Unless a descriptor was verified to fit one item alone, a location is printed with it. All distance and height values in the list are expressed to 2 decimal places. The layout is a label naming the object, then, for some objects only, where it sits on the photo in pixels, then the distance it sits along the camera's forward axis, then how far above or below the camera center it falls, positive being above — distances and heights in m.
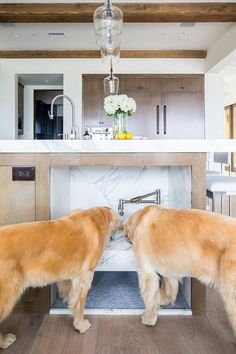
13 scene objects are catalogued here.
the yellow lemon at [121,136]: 2.26 +0.30
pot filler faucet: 2.51 -0.18
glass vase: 2.46 +0.42
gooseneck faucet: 2.61 +0.37
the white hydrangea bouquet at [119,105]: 2.43 +0.56
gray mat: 1.96 -0.77
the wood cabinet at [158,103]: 5.71 +1.32
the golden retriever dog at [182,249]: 1.36 -0.33
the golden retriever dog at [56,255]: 1.38 -0.35
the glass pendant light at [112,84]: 3.03 +0.90
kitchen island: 1.83 +0.04
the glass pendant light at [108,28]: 2.51 +1.23
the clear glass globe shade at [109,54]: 3.00 +1.18
